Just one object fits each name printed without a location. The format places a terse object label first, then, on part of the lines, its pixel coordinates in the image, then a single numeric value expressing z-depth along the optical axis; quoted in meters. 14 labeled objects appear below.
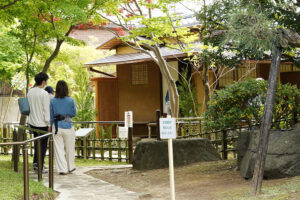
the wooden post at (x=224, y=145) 12.36
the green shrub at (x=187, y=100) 17.41
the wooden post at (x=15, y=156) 9.65
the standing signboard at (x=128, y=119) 13.12
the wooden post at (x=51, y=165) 7.71
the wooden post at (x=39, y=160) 7.27
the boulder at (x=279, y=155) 8.12
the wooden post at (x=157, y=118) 12.41
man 9.61
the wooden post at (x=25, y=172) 6.00
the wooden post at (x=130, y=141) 13.04
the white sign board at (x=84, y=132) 14.26
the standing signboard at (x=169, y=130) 6.26
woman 10.05
